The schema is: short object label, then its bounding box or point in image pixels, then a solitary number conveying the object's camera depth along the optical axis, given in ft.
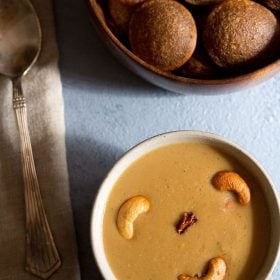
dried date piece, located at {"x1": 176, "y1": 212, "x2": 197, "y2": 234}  1.51
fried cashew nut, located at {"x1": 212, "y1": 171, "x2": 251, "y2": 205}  1.52
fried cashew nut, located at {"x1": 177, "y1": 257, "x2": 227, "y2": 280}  1.50
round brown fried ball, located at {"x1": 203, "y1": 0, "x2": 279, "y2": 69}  1.55
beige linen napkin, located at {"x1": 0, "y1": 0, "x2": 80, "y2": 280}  1.68
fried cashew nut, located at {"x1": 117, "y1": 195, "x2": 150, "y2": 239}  1.51
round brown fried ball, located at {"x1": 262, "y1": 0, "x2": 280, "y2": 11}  1.59
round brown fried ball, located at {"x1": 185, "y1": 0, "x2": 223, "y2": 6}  1.59
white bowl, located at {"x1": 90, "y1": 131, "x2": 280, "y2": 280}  1.52
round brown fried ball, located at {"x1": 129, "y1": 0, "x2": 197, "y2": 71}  1.55
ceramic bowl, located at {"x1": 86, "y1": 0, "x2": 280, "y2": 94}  1.54
